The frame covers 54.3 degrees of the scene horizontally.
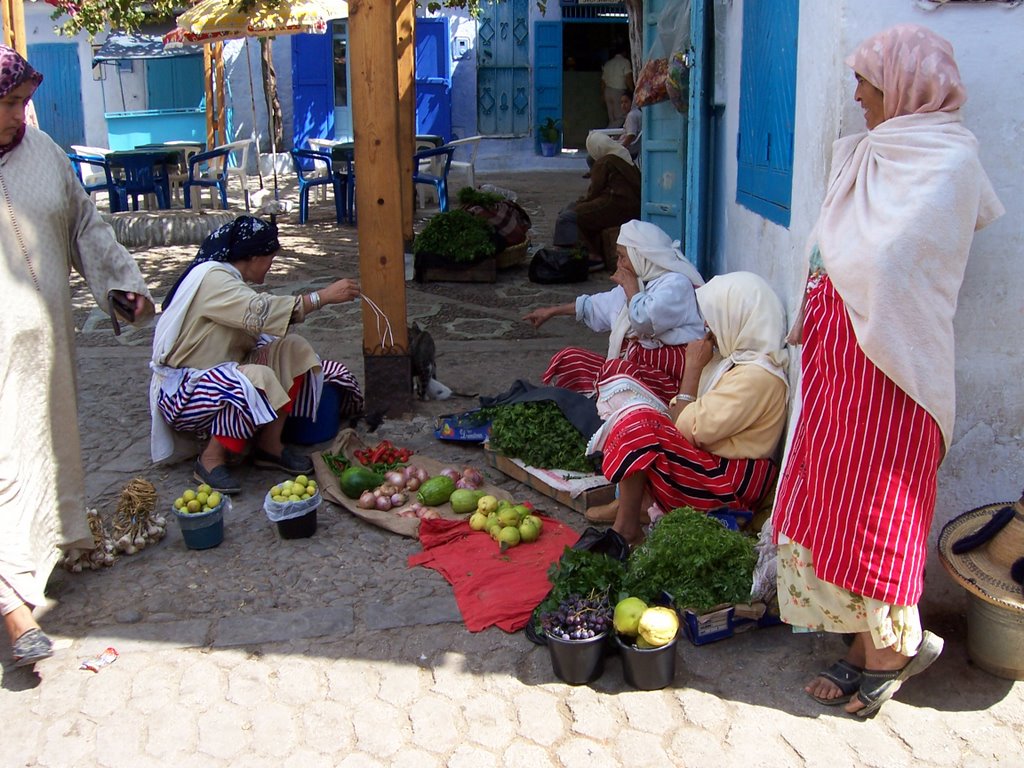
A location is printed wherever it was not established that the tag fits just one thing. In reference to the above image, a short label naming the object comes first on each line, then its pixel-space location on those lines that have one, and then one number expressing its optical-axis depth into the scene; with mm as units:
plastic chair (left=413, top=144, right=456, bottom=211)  12242
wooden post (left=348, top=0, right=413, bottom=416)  5344
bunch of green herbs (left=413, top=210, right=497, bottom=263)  9344
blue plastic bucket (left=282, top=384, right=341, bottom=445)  5398
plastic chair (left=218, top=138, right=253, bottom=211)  13667
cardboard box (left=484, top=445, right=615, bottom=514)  4531
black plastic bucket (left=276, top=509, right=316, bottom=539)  4297
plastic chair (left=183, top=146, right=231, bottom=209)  12930
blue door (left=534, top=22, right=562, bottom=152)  18641
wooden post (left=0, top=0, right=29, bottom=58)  8188
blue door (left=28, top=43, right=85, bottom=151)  19297
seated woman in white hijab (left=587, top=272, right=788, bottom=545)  3852
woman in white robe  3416
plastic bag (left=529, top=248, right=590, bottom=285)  9320
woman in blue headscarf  4758
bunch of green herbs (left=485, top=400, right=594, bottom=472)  4797
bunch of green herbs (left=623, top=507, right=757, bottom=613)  3383
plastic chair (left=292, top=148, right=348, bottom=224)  13094
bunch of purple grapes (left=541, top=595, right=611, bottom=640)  3189
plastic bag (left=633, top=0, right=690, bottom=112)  6480
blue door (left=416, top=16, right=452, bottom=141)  18297
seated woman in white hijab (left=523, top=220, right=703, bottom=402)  4785
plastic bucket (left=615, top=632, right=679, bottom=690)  3121
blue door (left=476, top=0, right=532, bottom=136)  18719
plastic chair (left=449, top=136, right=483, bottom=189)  13703
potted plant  19016
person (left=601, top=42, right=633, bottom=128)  19156
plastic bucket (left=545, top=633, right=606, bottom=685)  3160
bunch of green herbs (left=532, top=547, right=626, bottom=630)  3408
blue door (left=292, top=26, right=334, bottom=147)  18188
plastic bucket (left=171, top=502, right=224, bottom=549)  4188
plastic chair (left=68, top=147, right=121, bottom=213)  13047
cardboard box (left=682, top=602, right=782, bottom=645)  3363
